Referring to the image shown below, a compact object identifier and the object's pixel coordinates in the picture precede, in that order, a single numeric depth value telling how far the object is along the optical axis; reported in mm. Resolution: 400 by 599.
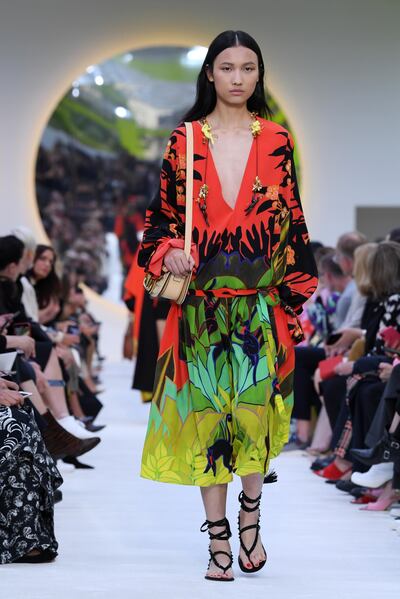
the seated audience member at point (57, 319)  10157
